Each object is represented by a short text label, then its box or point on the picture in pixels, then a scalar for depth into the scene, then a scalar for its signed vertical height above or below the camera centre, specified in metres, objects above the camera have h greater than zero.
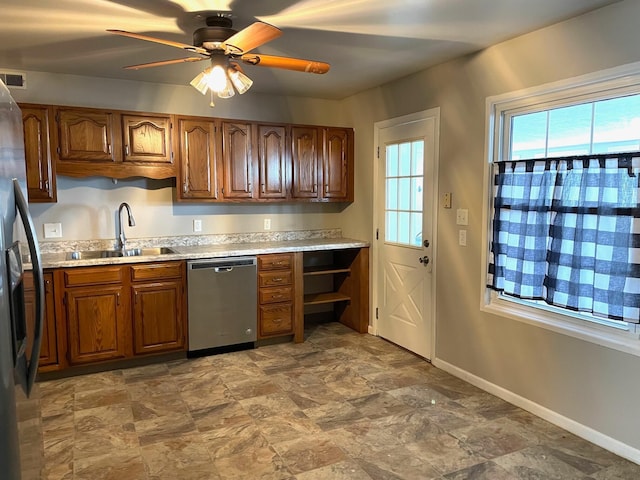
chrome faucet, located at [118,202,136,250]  4.21 -0.27
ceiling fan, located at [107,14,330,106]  2.68 +0.81
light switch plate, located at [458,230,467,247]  3.59 -0.31
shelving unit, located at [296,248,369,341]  4.82 -0.97
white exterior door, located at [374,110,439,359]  3.98 -0.31
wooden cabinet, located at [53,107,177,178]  3.78 +0.45
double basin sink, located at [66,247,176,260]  4.07 -0.50
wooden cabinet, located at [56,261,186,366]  3.65 -0.92
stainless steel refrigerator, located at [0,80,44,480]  1.26 -0.37
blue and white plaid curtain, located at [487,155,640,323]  2.47 -0.22
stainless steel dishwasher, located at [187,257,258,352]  4.06 -0.92
